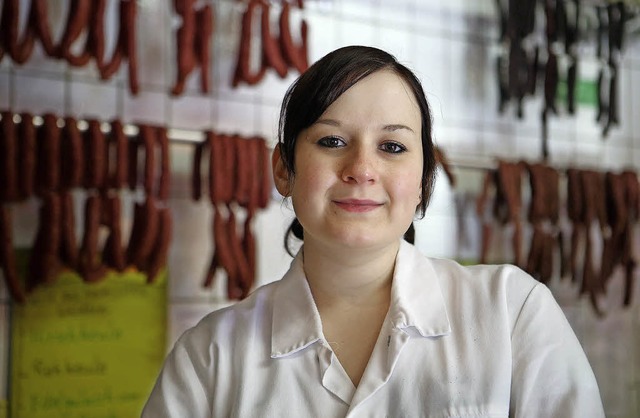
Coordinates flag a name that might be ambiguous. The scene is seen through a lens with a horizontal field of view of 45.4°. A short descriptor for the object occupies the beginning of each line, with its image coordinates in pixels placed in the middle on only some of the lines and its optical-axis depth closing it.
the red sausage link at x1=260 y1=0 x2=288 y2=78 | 2.72
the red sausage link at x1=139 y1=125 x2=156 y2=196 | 2.47
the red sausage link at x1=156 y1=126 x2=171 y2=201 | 2.52
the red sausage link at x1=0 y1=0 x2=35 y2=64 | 2.37
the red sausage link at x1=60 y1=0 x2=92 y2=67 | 2.43
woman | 1.26
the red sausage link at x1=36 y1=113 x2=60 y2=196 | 2.35
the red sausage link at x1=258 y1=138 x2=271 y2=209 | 2.64
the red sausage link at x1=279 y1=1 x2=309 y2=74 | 2.74
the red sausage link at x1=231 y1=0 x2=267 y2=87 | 2.71
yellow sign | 2.66
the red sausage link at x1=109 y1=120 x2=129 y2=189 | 2.45
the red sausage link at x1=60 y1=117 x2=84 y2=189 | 2.37
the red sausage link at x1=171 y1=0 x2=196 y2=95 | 2.61
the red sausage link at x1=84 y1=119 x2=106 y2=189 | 2.41
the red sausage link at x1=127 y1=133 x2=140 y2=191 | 2.50
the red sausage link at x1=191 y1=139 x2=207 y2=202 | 2.62
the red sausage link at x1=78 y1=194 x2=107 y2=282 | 2.41
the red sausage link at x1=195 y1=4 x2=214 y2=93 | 2.64
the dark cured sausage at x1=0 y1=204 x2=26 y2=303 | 2.36
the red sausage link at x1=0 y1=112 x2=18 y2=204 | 2.30
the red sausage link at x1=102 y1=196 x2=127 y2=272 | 2.45
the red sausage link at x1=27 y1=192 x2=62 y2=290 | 2.36
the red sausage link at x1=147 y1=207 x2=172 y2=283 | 2.50
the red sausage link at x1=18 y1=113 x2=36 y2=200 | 2.32
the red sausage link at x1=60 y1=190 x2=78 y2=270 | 2.37
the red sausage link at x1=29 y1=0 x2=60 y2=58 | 2.39
